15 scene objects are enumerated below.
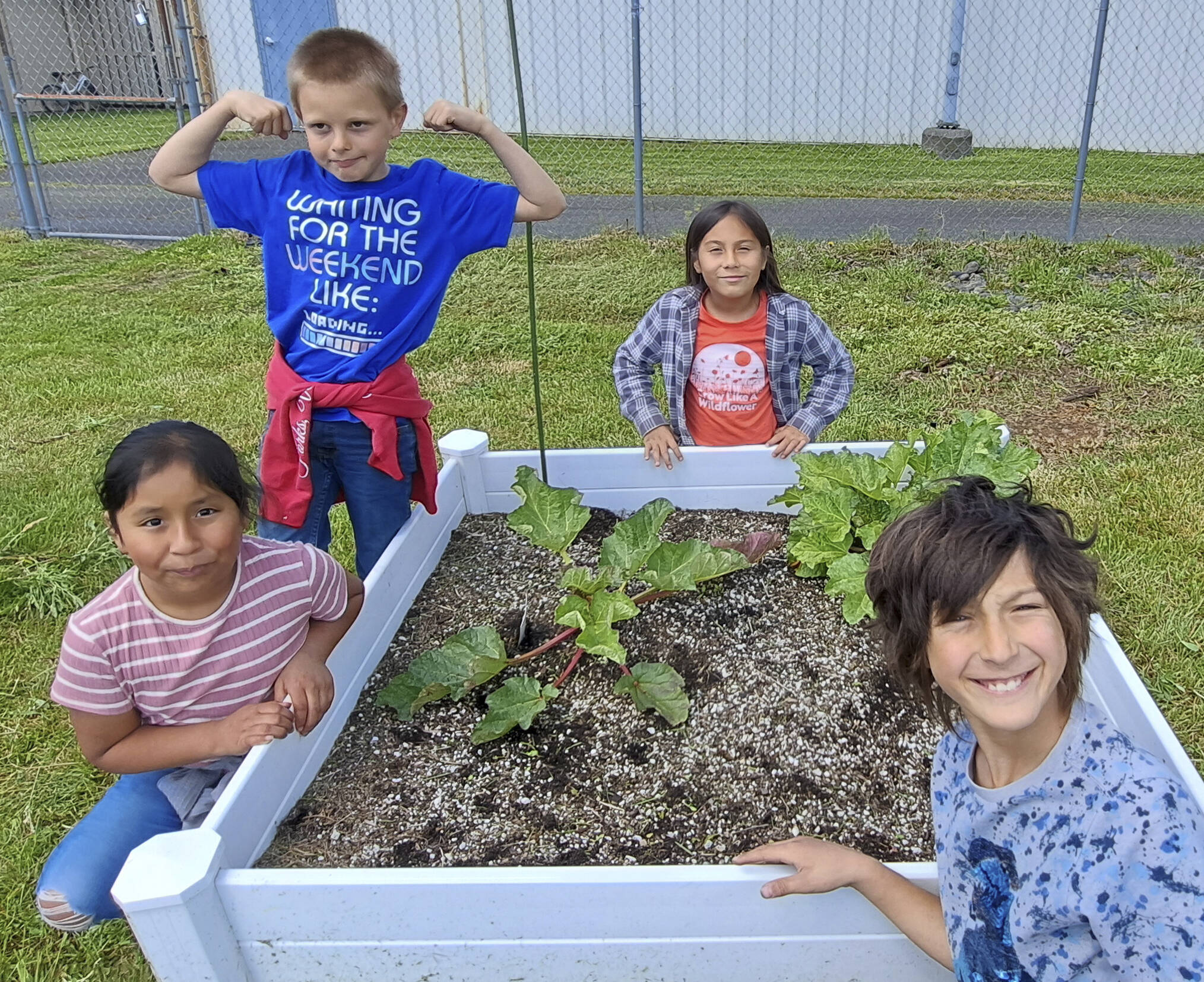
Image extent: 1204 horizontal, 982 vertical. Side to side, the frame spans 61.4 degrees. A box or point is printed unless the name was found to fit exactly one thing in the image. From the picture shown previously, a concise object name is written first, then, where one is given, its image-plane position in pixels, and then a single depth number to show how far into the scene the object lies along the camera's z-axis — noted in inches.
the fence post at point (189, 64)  260.1
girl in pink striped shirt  61.5
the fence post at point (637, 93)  252.4
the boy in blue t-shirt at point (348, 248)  82.0
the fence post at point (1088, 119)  237.6
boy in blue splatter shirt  40.0
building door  483.2
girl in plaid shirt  104.4
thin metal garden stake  73.7
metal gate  291.6
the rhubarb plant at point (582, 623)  75.3
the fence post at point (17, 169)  279.6
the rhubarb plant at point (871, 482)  89.6
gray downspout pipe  402.6
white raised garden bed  53.5
